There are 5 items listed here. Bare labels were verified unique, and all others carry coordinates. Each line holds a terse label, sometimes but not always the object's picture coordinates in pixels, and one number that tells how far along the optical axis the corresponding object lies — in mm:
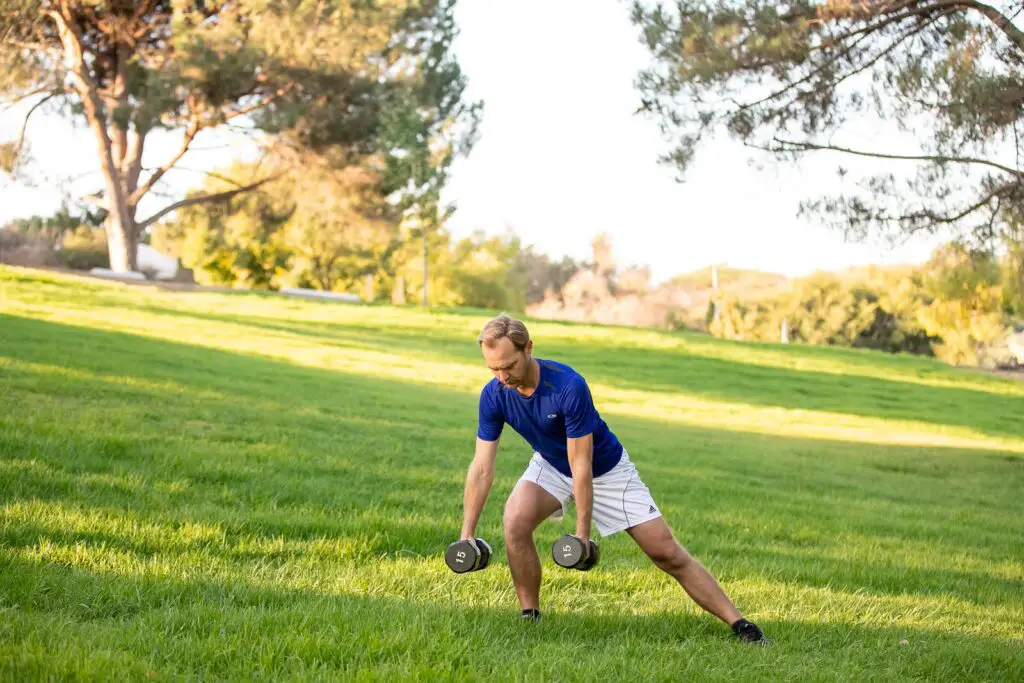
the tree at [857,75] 12805
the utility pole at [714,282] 76688
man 5012
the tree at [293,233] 39250
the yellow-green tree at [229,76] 34344
